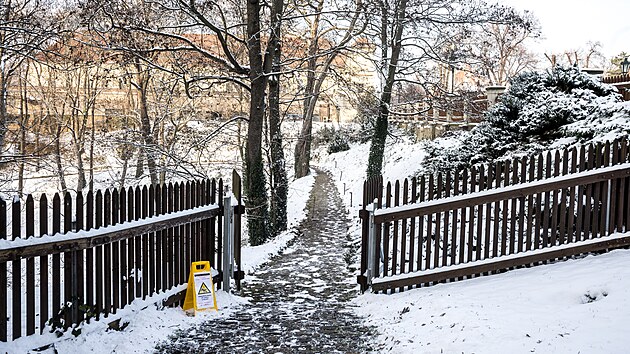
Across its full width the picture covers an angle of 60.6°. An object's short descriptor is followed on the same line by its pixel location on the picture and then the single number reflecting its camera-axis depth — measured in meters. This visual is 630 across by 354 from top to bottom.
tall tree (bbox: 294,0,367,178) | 15.55
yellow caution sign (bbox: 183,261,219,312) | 6.89
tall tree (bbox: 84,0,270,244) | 12.17
